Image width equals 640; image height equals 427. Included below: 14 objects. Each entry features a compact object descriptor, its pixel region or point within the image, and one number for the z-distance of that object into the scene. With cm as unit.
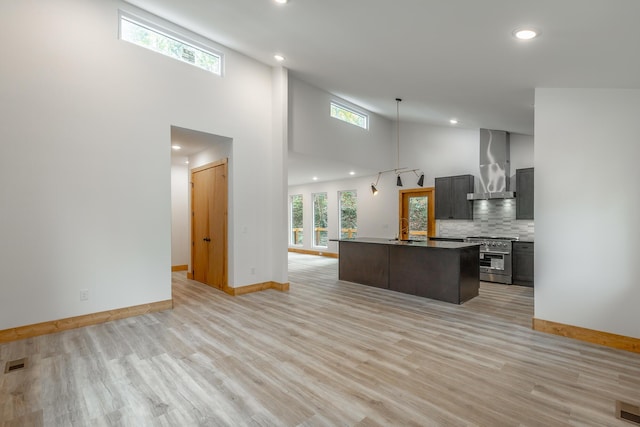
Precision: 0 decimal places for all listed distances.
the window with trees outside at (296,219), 1195
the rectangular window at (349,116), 699
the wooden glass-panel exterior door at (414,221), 806
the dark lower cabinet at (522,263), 600
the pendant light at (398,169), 812
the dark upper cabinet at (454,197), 714
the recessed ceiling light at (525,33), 268
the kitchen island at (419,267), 484
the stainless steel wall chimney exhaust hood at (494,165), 668
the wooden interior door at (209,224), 552
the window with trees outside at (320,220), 1107
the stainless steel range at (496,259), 623
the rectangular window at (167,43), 416
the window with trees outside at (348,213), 1014
